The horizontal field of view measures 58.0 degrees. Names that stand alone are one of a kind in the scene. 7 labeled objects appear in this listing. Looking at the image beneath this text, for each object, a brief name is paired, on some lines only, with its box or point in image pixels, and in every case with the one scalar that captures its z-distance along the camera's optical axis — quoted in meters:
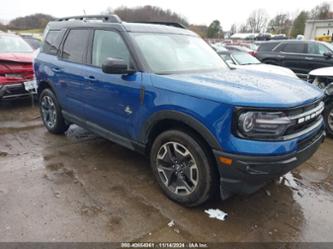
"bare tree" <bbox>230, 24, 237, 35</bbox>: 96.53
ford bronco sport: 2.55
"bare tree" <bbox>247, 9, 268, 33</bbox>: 94.38
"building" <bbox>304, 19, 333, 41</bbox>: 34.31
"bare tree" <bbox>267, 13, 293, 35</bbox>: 74.56
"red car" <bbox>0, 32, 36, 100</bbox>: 6.50
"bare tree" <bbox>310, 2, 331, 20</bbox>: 63.19
